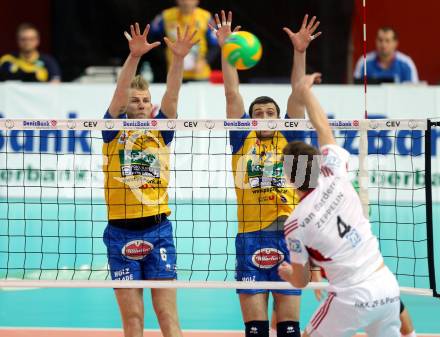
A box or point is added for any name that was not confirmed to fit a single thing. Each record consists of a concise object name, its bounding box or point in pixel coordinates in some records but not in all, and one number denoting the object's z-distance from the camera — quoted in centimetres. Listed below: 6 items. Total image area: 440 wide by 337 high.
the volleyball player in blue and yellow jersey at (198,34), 3628
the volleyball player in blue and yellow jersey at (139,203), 1538
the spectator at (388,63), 3522
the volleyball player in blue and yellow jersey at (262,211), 1560
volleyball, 1667
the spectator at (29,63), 3437
